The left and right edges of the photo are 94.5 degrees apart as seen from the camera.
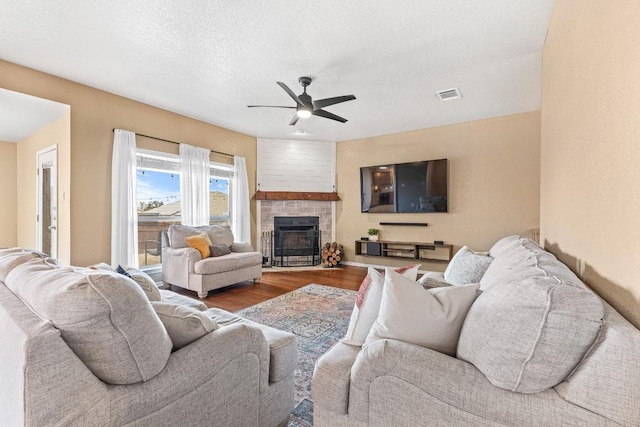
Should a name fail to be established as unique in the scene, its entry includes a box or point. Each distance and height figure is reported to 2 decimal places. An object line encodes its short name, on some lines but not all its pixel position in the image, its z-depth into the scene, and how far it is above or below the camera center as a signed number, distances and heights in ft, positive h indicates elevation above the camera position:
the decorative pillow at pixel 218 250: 14.11 -1.81
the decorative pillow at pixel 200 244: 13.78 -1.45
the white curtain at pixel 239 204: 18.42 +0.56
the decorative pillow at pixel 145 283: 5.12 -1.25
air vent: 12.31 +5.05
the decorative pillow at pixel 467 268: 7.22 -1.41
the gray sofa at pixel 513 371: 2.58 -1.64
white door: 12.39 +0.56
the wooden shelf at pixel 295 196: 19.65 +1.16
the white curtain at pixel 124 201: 12.67 +0.53
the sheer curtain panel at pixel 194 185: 15.43 +1.53
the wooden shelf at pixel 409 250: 17.26 -2.31
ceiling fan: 10.66 +4.03
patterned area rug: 6.02 -3.63
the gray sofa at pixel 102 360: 2.78 -1.61
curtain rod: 13.70 +3.65
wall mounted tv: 17.03 +1.56
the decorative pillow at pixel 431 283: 5.89 -1.44
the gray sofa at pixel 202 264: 12.78 -2.32
